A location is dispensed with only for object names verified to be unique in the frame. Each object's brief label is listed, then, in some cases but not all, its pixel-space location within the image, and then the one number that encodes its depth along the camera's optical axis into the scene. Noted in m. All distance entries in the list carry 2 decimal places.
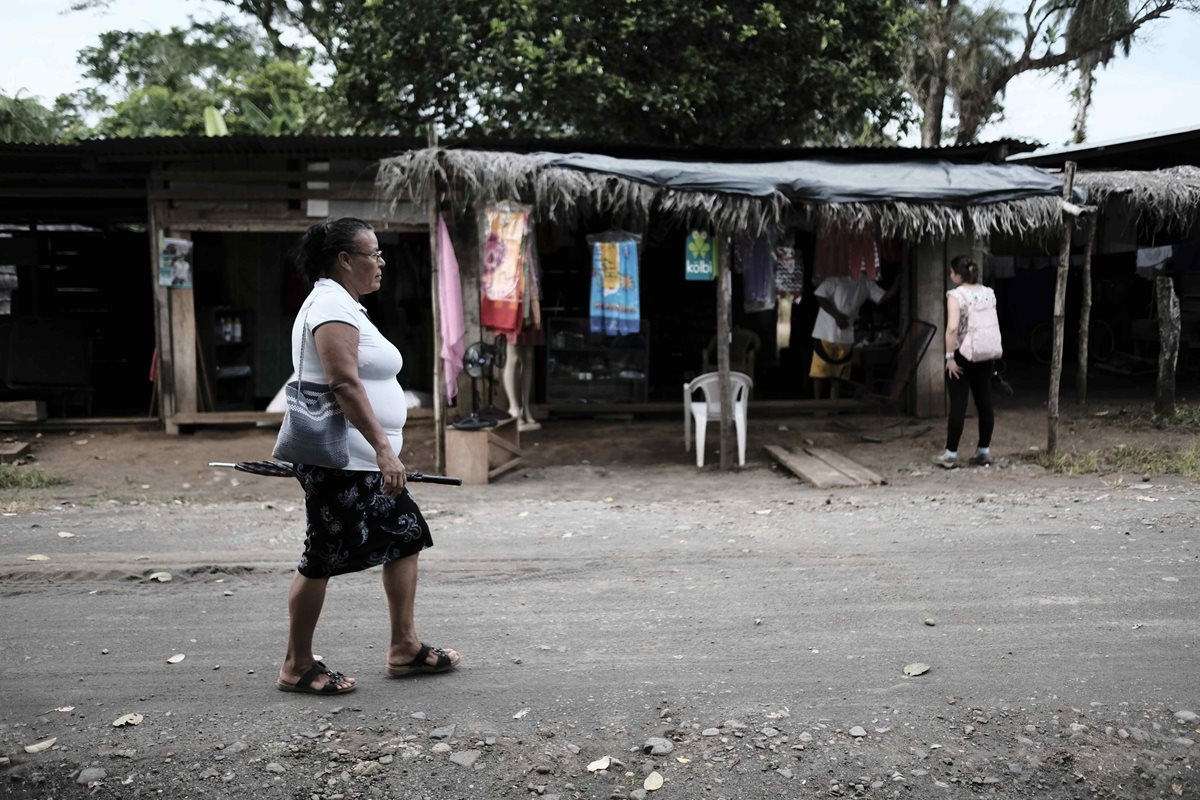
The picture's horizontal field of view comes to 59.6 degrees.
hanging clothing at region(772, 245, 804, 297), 11.14
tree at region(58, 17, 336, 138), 18.92
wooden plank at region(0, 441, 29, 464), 9.92
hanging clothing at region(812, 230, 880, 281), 10.88
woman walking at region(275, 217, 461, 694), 3.32
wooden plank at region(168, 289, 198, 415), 11.49
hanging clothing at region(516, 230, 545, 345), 9.70
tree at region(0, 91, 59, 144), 13.91
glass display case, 12.38
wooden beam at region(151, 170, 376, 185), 11.19
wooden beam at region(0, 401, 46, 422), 11.48
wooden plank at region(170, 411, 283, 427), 11.48
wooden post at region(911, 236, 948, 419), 11.91
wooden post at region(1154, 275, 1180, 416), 10.61
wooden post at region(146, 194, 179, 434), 11.43
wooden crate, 8.55
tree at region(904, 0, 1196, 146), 17.95
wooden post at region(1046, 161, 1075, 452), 8.91
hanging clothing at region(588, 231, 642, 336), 9.75
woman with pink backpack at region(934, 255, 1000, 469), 8.56
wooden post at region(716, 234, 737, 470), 9.15
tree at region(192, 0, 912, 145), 14.11
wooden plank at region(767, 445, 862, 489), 8.28
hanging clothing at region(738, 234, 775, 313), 10.39
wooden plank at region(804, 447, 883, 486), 8.41
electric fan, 8.63
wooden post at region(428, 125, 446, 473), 8.78
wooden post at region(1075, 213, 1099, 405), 10.13
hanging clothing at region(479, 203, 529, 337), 9.23
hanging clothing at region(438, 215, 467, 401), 8.88
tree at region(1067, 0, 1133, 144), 17.33
